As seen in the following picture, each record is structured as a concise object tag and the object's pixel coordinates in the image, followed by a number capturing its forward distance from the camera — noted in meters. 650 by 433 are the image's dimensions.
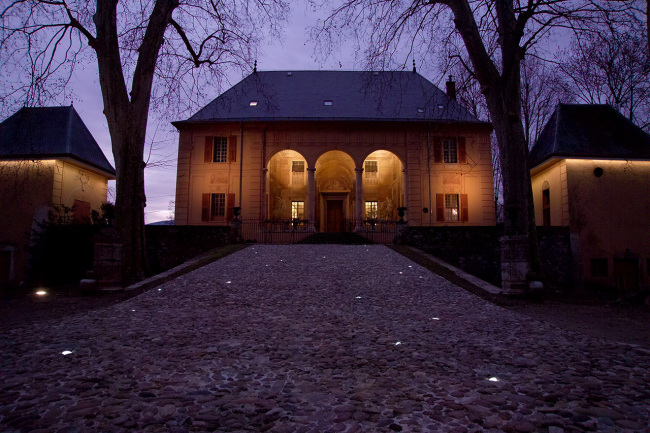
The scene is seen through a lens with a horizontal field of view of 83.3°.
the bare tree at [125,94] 9.45
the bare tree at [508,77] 9.22
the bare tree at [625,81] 15.14
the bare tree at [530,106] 21.18
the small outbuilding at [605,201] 16.22
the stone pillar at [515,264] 8.19
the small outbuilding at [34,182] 15.79
